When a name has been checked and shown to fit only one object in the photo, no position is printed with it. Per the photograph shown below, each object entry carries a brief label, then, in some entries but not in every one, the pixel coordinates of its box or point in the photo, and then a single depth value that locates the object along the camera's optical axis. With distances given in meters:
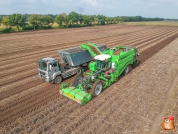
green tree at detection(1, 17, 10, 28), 54.27
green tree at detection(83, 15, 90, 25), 88.69
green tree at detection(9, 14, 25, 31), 56.10
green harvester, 9.42
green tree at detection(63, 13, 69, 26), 74.54
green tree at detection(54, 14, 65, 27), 71.69
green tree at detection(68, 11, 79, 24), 81.18
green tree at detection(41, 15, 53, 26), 64.43
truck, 11.54
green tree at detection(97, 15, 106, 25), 110.25
